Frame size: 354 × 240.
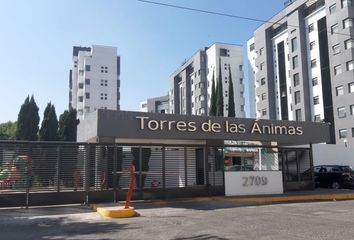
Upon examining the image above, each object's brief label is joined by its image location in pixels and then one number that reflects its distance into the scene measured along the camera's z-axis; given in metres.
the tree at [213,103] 53.50
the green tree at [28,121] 44.50
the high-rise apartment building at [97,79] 95.12
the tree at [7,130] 67.31
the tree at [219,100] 52.42
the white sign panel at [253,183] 21.03
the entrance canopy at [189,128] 19.27
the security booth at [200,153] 18.81
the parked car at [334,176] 25.54
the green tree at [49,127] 44.62
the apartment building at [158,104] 111.06
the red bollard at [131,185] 14.17
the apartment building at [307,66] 48.97
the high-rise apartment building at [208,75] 79.19
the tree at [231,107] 52.16
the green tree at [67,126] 45.09
